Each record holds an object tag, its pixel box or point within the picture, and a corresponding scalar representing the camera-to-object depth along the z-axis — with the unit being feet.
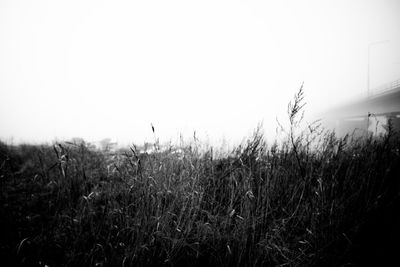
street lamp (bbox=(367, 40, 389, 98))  81.65
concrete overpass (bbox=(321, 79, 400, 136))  73.15
